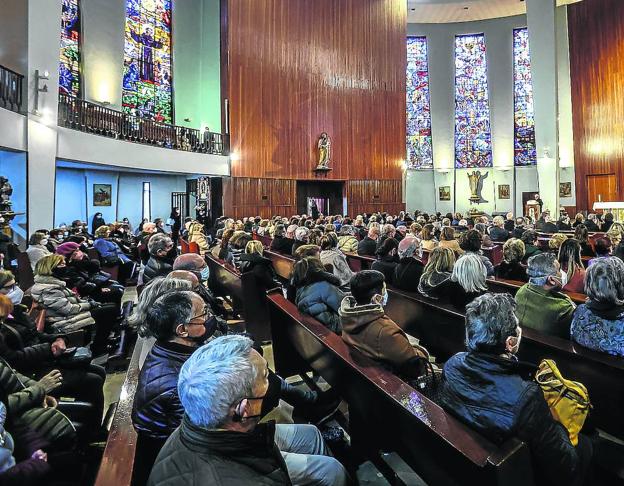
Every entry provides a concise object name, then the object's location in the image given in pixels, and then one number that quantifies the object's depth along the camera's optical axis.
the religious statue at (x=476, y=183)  20.53
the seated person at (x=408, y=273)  3.98
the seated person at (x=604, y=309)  2.12
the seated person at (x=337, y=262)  4.67
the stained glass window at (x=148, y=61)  14.02
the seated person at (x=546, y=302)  2.54
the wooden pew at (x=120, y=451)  1.31
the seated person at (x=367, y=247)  6.45
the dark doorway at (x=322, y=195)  16.69
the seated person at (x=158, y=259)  4.39
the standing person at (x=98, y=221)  11.82
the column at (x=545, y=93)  15.82
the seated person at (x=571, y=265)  3.61
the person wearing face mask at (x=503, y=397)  1.46
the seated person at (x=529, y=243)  5.30
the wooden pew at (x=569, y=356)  2.00
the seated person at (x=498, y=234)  7.97
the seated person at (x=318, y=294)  3.06
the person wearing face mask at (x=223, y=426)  1.10
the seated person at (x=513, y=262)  4.19
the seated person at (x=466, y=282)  3.04
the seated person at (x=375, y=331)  2.18
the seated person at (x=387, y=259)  4.44
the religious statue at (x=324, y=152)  15.98
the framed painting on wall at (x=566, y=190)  16.81
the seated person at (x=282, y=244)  7.05
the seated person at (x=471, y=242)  4.47
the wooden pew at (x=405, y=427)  1.28
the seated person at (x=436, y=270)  3.42
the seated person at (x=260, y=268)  4.51
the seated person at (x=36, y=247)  5.20
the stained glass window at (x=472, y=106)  20.94
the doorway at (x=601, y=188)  15.75
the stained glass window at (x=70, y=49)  11.84
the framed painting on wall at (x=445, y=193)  21.27
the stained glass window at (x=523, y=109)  20.28
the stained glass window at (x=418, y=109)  21.33
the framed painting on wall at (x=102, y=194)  12.75
